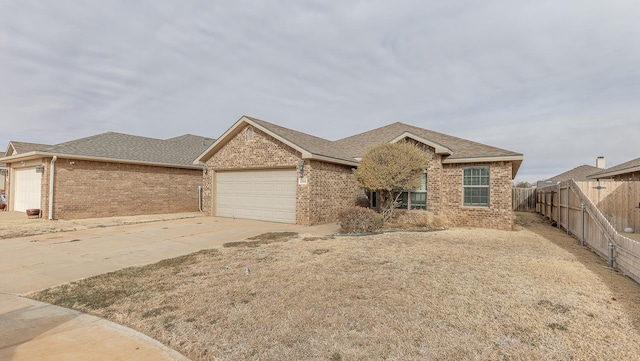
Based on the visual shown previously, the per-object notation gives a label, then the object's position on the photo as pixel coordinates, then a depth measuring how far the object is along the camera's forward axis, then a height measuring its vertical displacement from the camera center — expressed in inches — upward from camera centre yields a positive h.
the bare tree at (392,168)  493.7 +33.5
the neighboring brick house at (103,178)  574.6 +11.1
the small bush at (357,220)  433.1 -47.5
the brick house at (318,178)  518.6 +17.5
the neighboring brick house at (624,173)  585.6 +42.9
